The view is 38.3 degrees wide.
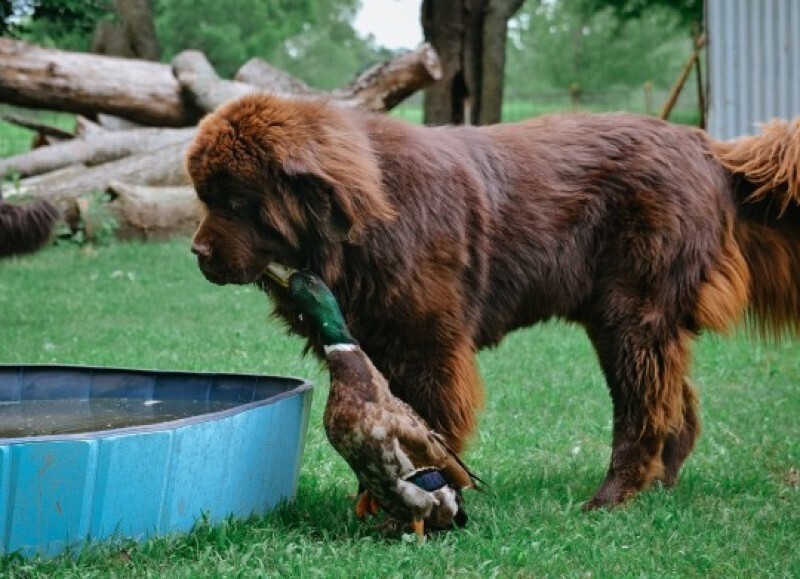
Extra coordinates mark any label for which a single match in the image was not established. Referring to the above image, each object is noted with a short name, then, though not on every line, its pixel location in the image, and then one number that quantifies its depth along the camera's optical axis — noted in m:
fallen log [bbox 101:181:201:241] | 13.61
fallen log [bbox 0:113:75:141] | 16.94
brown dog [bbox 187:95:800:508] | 4.57
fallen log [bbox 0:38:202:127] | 14.15
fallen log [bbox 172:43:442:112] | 14.52
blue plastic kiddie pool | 3.83
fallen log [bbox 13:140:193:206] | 13.62
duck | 4.30
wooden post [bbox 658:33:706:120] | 18.73
